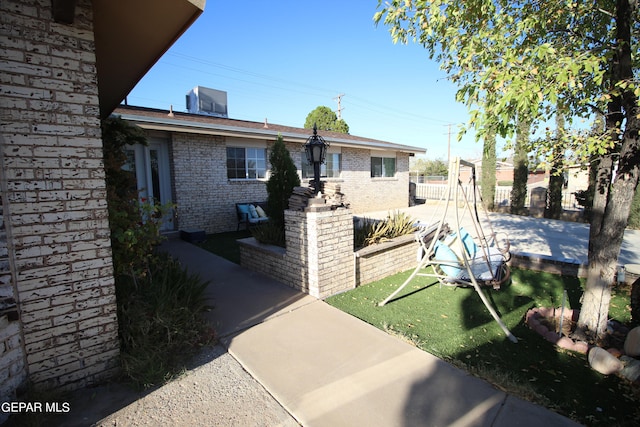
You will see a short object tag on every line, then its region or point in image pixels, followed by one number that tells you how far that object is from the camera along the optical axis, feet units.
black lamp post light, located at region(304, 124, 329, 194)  16.31
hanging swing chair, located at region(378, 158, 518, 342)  12.68
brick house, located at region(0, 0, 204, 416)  6.81
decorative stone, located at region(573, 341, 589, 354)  10.02
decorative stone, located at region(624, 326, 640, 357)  9.25
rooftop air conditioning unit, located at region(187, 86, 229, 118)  41.45
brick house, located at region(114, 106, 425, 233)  27.17
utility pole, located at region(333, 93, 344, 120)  109.70
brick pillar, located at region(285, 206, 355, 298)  13.79
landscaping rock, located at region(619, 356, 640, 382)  8.46
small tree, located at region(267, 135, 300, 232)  20.49
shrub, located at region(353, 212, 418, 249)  17.62
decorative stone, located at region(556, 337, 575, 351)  10.23
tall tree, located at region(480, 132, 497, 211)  50.26
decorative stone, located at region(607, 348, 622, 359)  9.61
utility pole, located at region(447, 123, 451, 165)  121.08
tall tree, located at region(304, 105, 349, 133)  103.76
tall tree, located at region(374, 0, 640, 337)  8.19
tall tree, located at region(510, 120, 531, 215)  44.42
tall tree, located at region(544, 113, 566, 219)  40.24
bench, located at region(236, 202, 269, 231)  29.68
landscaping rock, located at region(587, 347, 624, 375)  8.88
